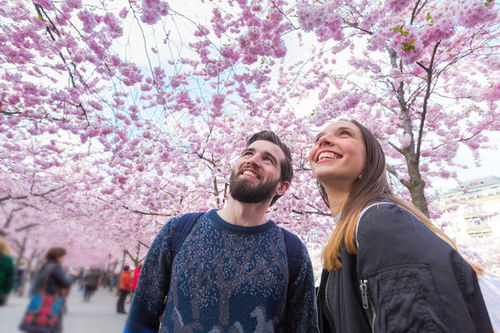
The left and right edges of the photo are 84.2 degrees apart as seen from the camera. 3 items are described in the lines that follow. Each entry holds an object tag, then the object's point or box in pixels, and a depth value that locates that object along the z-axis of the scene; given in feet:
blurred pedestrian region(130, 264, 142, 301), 34.32
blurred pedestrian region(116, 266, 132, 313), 35.06
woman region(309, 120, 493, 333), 2.90
